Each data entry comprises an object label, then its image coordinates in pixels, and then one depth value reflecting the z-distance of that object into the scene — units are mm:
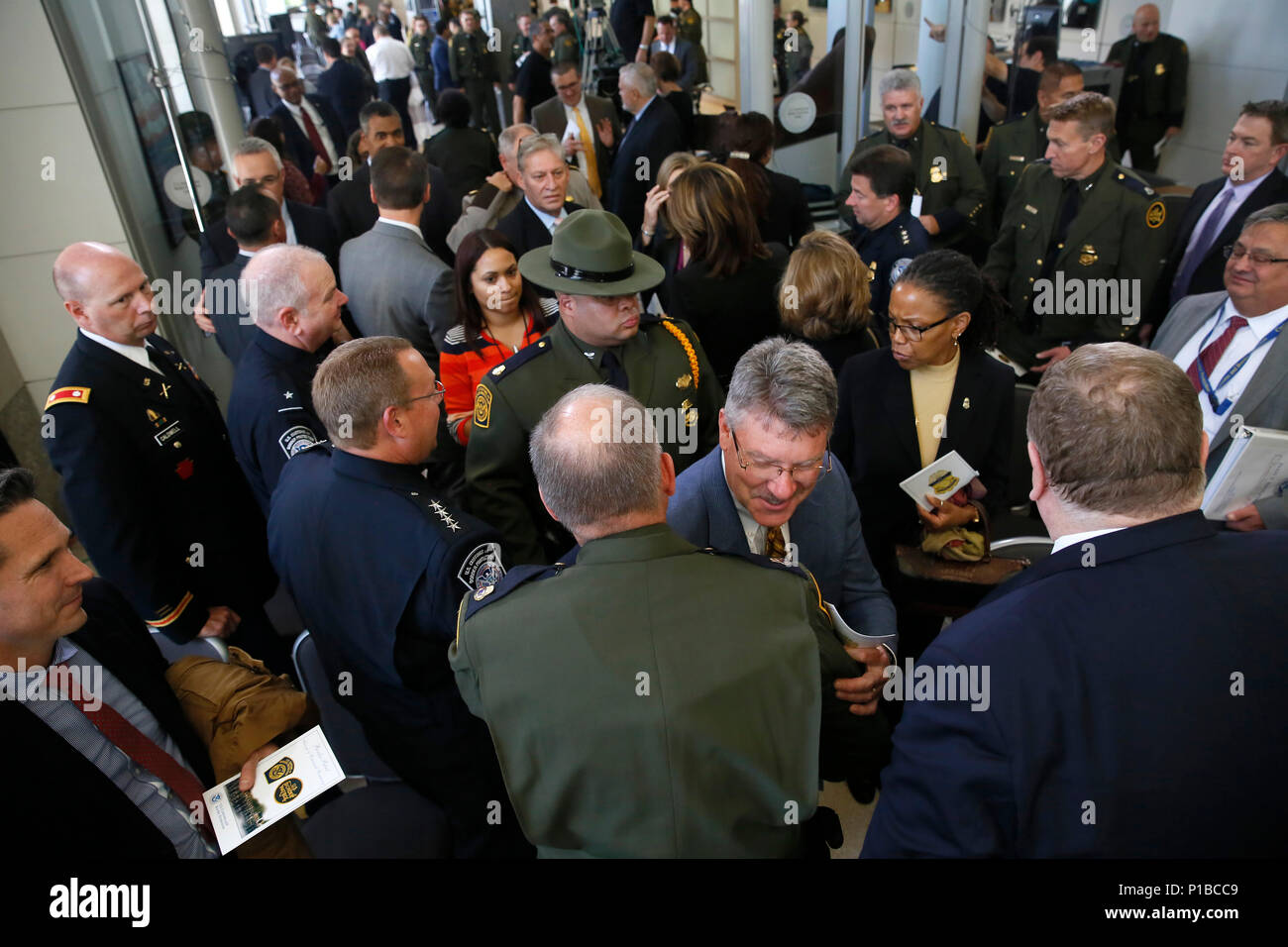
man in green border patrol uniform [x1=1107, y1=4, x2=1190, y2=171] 6941
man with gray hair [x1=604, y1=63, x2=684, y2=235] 5414
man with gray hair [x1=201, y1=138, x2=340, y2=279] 3977
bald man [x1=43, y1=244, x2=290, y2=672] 2443
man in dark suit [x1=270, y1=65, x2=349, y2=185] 6527
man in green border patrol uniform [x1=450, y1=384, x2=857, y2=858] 1348
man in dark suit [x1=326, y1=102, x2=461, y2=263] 4555
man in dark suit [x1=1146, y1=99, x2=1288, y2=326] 3584
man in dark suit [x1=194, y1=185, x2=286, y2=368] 3377
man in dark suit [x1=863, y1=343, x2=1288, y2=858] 1243
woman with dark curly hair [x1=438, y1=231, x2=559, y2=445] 3094
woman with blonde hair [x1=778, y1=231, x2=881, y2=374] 2896
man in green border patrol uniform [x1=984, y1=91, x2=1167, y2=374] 3648
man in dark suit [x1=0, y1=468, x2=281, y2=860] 1524
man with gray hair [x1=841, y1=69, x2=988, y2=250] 4629
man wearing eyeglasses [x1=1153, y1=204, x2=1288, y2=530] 2451
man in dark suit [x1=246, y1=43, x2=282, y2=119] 7023
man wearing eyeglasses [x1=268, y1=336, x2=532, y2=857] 1968
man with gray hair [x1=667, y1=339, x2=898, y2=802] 1841
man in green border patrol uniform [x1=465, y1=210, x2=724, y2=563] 2492
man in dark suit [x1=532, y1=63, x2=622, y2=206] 5934
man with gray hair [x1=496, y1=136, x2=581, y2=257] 3975
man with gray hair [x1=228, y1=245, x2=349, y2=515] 2611
